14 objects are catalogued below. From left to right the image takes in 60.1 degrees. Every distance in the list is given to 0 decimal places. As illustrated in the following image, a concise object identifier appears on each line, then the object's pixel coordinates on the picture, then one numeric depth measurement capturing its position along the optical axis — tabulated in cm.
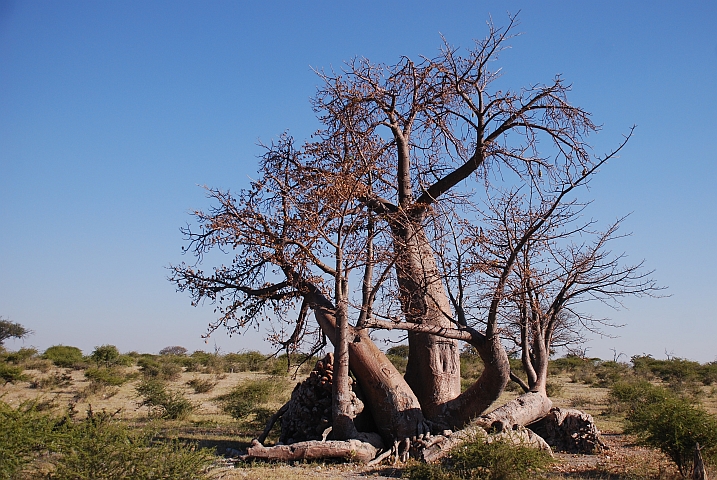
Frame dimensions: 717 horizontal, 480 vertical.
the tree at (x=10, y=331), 3669
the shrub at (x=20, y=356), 2537
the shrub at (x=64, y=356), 2567
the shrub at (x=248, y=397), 1320
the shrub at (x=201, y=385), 1884
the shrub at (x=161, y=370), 2226
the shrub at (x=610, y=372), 2316
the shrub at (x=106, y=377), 1872
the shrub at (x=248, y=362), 2648
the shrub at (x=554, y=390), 1862
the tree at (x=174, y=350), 4772
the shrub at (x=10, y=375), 1942
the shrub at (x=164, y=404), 1348
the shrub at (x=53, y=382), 1903
